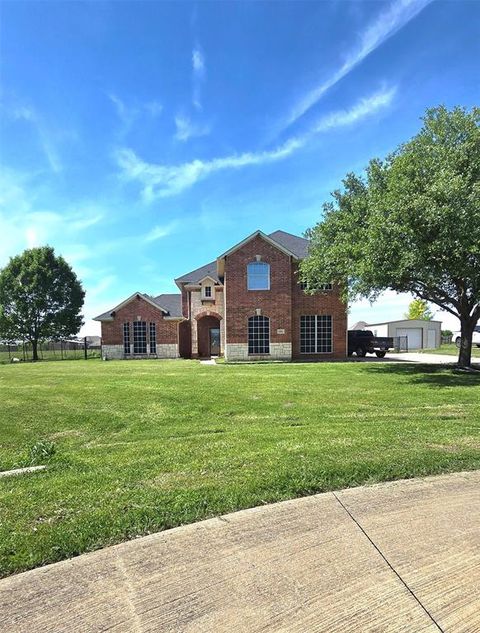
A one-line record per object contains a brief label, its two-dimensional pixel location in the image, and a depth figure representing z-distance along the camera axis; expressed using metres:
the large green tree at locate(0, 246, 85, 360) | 41.81
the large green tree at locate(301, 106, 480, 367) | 12.95
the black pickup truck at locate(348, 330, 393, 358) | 28.62
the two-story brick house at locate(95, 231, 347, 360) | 25.53
